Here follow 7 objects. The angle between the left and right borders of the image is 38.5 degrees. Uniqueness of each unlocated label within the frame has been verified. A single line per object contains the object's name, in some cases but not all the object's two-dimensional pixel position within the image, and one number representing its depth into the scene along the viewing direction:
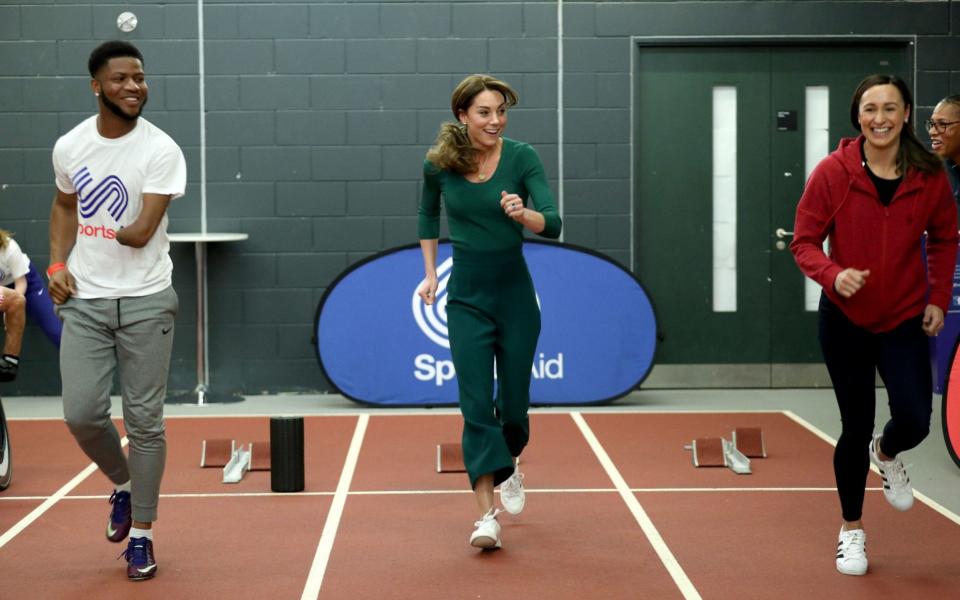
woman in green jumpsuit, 5.18
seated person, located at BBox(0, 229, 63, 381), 7.26
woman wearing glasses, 6.85
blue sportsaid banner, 9.10
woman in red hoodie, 4.66
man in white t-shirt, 4.67
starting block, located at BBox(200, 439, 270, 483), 6.89
